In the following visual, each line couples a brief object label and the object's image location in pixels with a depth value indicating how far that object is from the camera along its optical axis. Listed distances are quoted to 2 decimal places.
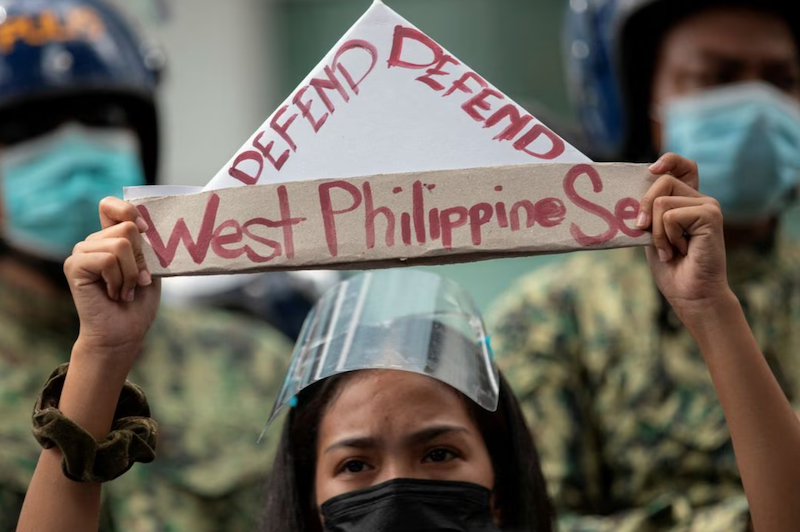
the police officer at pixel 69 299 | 7.78
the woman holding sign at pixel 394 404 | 4.84
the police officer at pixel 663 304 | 6.70
